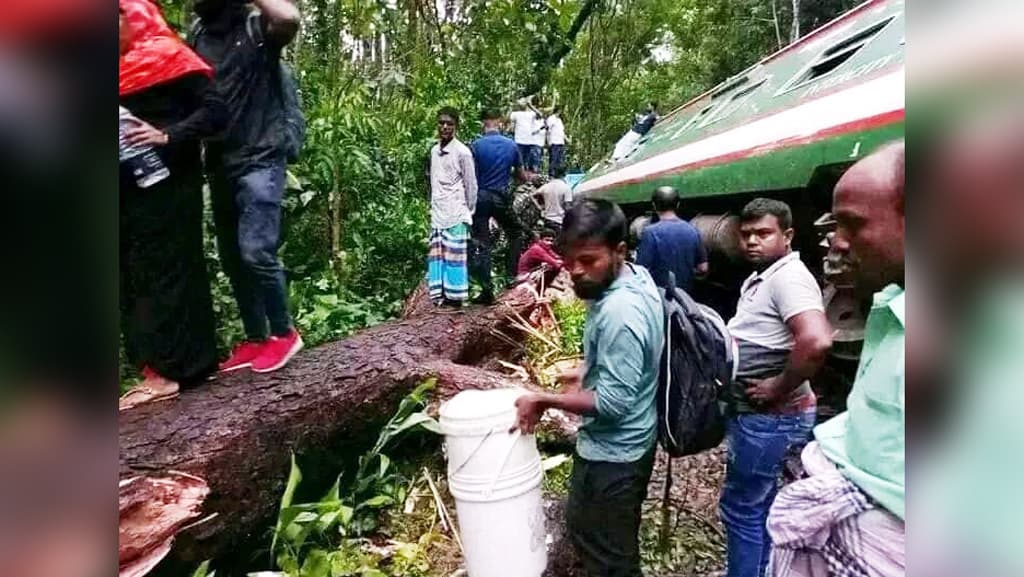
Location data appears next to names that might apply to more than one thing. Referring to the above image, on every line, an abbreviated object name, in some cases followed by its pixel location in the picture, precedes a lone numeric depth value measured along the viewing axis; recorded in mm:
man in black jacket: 2385
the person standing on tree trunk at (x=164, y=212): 2145
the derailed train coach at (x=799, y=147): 2369
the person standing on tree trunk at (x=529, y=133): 6457
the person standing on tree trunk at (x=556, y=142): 7238
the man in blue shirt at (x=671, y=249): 3535
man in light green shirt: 1141
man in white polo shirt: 2025
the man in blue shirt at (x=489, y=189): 4516
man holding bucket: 1844
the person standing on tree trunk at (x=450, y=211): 4141
